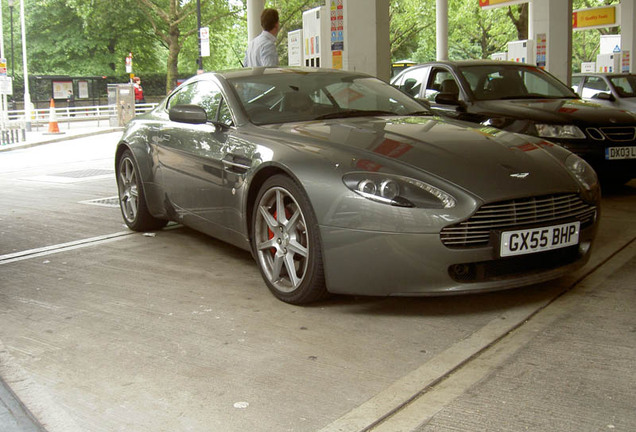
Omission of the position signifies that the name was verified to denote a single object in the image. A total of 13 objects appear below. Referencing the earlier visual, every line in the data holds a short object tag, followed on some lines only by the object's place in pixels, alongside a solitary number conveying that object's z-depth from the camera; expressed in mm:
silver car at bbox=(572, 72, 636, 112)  14241
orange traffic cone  24688
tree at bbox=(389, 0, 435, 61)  43312
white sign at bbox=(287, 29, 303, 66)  12258
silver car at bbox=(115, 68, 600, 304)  3754
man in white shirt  8297
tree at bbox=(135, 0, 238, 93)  39312
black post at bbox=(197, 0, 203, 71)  26738
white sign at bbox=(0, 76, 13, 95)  21400
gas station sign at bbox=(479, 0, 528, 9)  24797
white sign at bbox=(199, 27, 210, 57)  24125
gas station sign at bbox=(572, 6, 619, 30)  30134
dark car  7621
